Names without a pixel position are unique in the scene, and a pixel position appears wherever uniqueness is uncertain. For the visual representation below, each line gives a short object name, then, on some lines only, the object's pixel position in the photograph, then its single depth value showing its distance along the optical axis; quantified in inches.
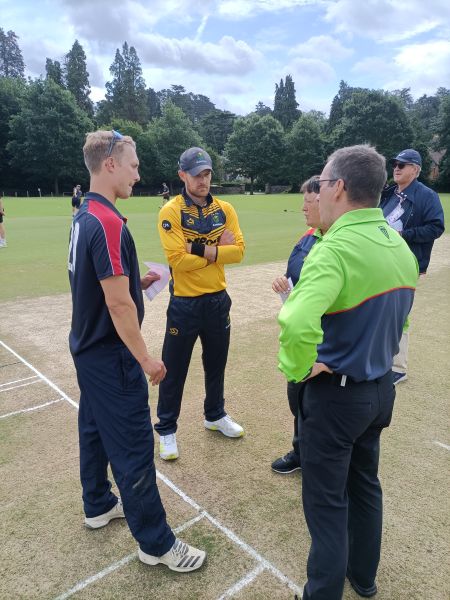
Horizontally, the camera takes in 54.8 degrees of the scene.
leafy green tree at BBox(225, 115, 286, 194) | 2874.0
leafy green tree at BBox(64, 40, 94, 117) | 3134.8
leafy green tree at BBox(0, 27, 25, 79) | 3902.6
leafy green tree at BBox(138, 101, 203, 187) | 2578.7
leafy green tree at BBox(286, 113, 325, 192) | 2731.3
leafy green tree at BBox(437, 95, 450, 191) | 2298.2
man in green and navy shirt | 75.7
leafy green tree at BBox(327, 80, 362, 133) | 3014.3
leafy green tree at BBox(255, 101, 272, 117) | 5194.9
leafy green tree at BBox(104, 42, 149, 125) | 3420.3
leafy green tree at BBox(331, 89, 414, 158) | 2573.8
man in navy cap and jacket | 194.7
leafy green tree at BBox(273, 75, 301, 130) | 3934.5
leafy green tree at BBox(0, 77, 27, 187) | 2410.2
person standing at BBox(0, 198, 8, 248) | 619.9
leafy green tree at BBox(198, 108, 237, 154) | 3681.1
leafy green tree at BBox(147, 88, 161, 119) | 4585.6
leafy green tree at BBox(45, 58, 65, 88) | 3097.9
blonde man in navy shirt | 94.7
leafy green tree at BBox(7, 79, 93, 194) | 2343.8
